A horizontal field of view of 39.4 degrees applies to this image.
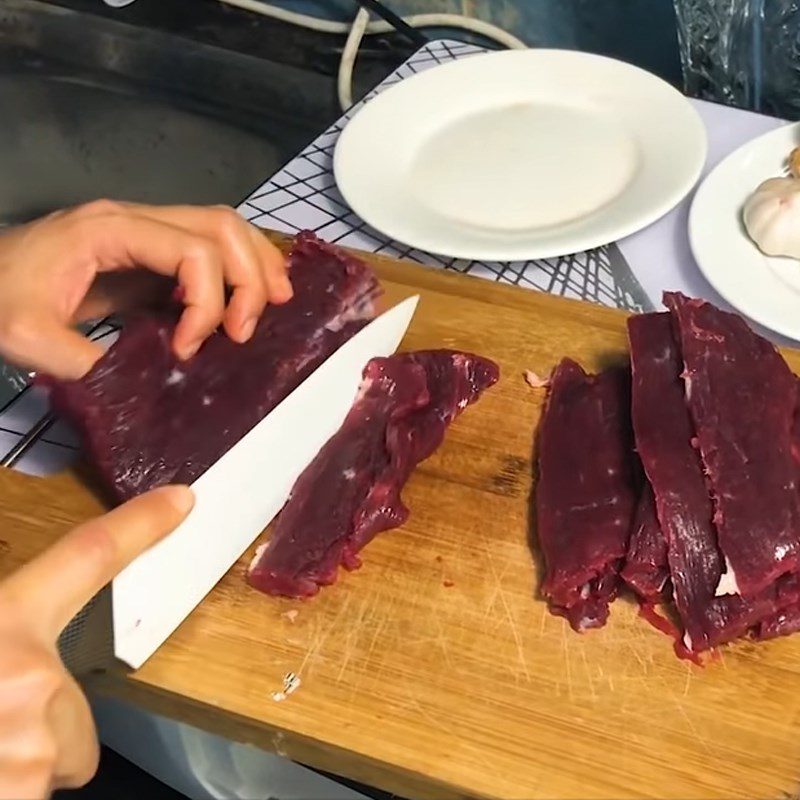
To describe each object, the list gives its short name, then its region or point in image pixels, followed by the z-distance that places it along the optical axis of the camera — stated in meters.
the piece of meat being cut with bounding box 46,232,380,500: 1.01
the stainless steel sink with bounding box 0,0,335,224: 1.73
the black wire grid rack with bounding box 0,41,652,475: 1.15
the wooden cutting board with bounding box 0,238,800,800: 0.86
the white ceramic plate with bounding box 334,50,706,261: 1.28
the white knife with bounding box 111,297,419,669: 0.92
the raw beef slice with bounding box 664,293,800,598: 0.89
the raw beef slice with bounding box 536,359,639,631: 0.94
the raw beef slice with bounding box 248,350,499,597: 0.99
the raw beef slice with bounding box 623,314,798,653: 0.90
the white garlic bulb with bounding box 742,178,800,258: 1.19
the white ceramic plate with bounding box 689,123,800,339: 1.15
